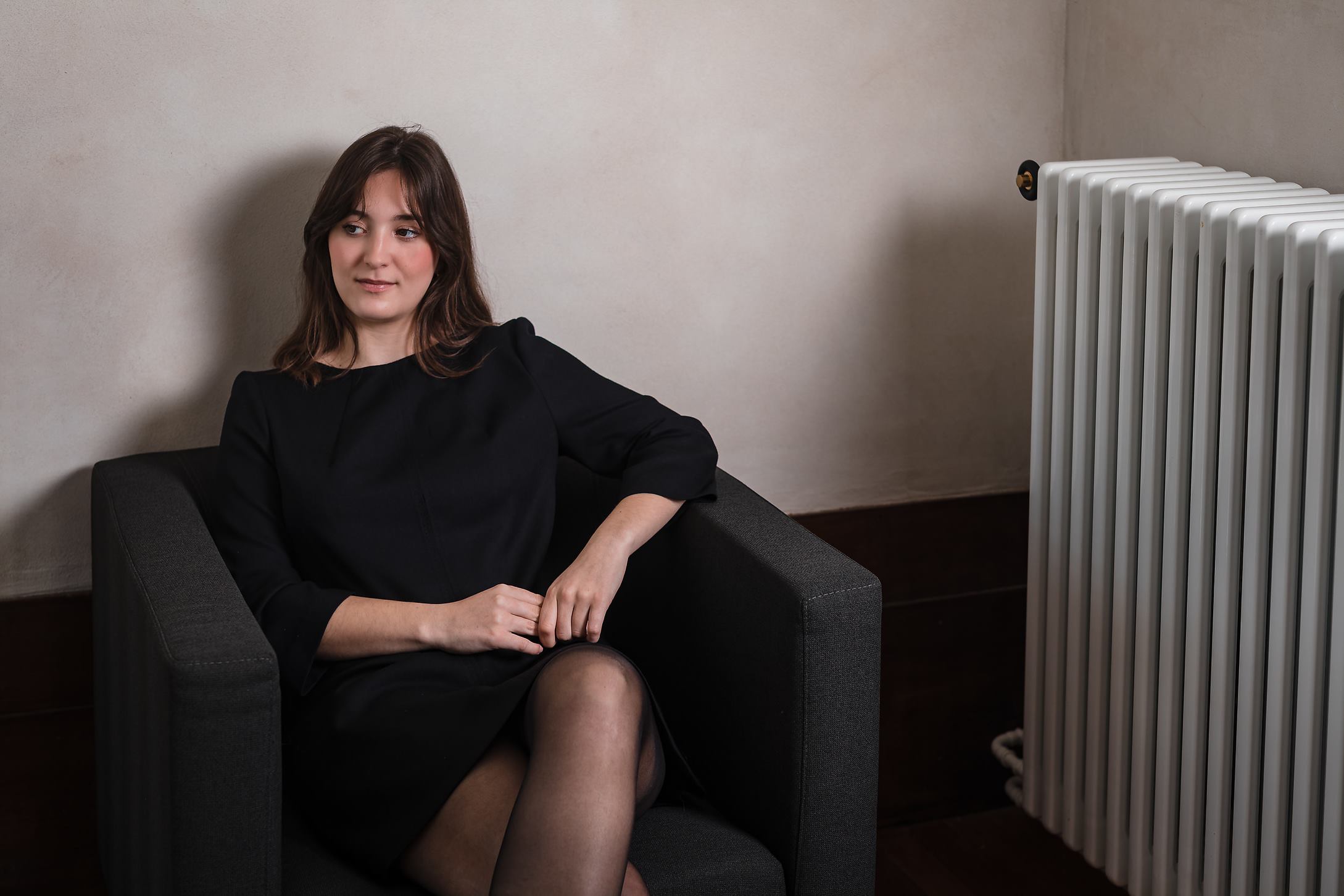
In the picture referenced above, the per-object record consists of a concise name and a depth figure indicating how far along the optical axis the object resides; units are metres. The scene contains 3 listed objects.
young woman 3.95
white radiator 4.05
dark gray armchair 3.80
